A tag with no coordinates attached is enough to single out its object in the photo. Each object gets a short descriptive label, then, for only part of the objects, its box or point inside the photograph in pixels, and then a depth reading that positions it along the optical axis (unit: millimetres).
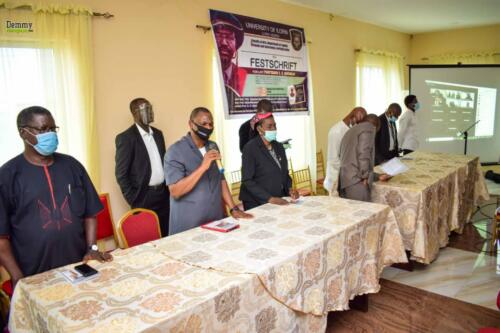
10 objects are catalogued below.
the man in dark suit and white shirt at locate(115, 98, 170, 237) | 2842
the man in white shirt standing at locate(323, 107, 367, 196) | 3557
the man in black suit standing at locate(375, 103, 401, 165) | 4367
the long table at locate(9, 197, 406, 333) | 1166
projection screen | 6301
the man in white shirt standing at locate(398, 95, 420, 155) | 5406
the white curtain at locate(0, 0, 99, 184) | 2582
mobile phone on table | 1402
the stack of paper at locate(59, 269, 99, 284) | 1361
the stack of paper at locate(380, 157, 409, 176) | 2986
